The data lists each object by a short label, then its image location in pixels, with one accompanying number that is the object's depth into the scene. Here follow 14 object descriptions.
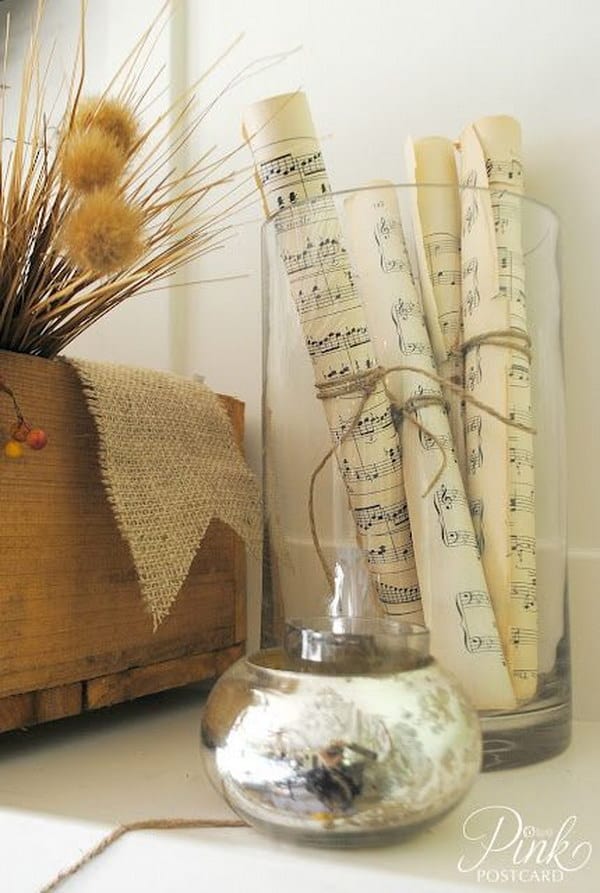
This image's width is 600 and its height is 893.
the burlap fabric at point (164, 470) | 0.55
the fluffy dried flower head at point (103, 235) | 0.45
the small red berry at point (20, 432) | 0.51
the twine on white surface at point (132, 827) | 0.39
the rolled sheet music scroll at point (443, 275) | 0.55
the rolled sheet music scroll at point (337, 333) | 0.52
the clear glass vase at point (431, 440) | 0.51
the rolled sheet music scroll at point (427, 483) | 0.50
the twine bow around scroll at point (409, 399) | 0.52
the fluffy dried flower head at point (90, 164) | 0.47
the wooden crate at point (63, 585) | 0.52
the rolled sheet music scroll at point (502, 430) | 0.53
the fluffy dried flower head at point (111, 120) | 0.52
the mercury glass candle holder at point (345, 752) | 0.36
